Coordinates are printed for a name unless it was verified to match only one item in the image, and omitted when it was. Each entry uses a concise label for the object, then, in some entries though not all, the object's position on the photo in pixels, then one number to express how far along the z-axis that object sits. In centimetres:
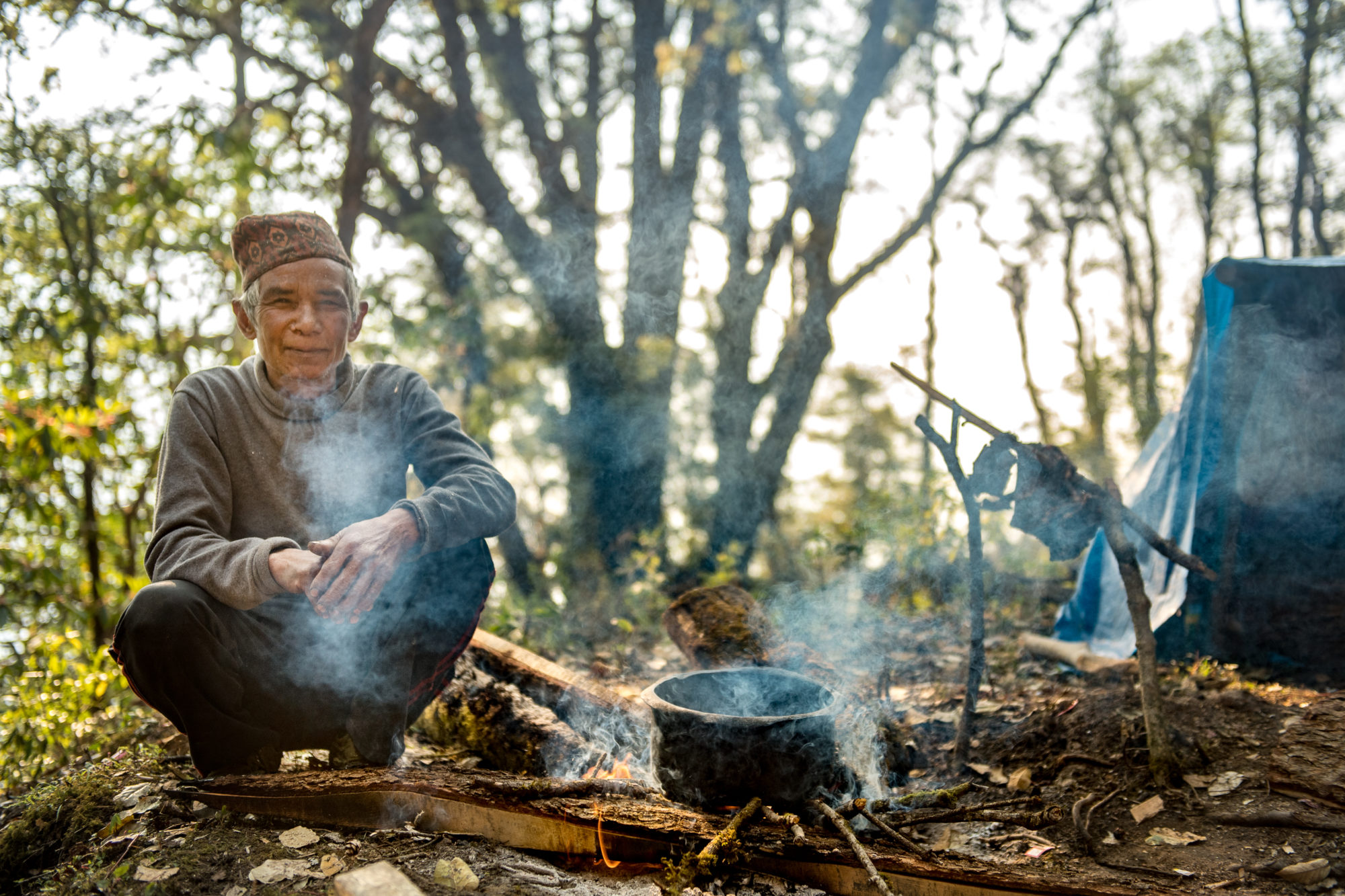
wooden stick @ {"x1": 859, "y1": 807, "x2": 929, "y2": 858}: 215
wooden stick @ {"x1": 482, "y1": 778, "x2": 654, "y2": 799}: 225
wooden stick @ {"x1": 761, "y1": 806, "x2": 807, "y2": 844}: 212
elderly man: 217
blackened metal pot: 221
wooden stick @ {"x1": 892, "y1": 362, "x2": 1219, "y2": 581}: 267
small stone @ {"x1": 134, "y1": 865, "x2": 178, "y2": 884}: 194
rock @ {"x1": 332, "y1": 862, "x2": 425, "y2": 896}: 157
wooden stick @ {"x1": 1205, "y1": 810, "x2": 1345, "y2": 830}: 232
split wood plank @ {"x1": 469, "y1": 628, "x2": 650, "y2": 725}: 305
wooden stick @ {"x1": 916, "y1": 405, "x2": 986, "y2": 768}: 290
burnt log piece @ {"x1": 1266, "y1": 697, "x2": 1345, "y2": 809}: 245
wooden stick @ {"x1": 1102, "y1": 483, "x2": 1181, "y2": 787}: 269
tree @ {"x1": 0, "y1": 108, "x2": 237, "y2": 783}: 399
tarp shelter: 351
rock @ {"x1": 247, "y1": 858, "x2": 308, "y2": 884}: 195
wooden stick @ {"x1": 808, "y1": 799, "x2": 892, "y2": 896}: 190
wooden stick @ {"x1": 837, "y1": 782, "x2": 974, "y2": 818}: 258
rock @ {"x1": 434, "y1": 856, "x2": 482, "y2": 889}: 193
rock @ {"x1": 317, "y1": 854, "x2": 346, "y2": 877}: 198
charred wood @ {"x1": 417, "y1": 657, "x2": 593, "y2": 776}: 285
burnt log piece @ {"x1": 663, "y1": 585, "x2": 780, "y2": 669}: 342
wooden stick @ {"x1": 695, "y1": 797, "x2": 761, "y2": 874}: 196
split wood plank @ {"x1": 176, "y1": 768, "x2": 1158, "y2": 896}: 199
